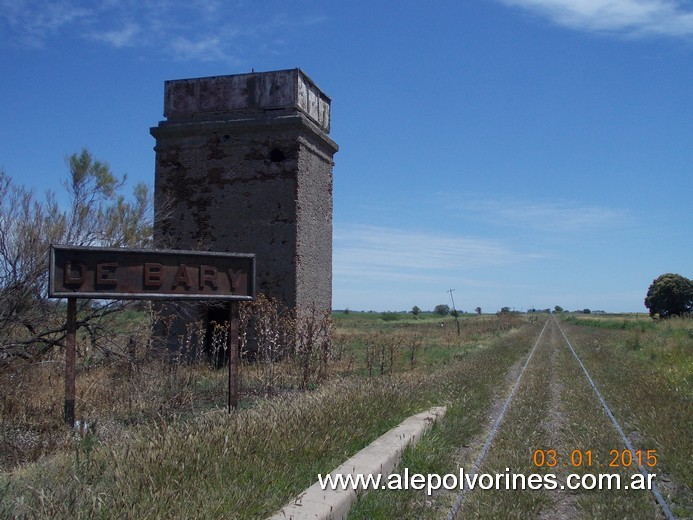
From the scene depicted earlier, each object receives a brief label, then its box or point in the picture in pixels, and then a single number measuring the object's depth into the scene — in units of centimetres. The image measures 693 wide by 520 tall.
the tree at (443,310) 14300
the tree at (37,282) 969
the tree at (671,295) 8862
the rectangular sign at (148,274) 807
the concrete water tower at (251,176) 1619
